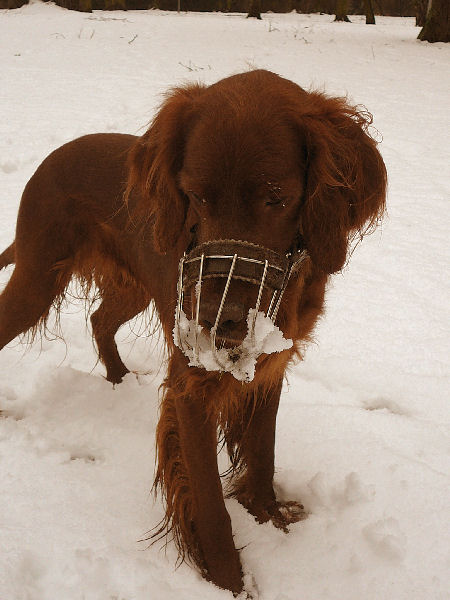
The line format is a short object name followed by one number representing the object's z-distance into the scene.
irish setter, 1.30
